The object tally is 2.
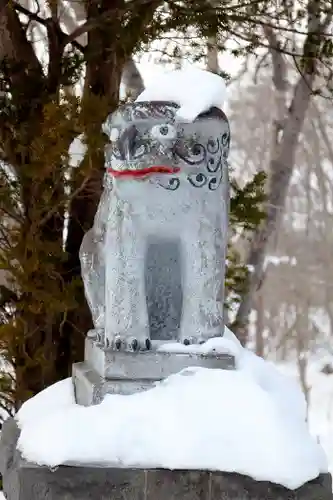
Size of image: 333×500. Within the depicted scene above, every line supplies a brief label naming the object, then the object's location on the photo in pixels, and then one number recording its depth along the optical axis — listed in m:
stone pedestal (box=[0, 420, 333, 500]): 7.51
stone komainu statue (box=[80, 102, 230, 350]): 7.76
